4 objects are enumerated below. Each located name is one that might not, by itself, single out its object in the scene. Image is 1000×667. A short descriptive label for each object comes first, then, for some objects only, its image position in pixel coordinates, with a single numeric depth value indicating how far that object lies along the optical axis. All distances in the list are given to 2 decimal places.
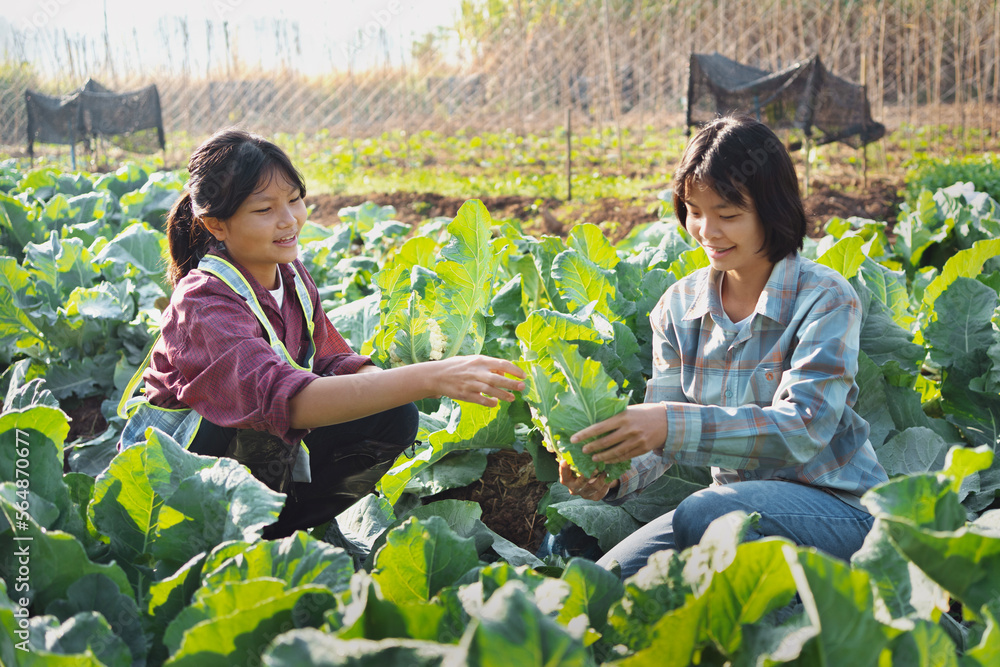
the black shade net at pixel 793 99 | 7.30
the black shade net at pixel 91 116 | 11.54
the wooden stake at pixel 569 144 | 8.73
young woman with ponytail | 1.67
